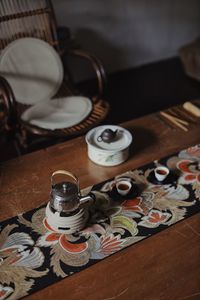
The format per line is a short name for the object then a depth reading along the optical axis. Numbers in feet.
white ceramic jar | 4.79
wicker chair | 6.45
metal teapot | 3.74
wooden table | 3.25
